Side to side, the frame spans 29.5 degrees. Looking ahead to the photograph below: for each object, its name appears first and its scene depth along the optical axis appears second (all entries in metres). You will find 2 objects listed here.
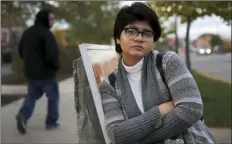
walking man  5.06
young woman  1.95
